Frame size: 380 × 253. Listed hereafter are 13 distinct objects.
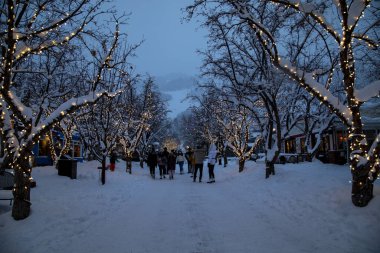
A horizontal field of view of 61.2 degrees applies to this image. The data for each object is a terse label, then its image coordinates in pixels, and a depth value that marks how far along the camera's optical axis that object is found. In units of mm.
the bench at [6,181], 10938
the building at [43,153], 30297
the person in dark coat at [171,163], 20938
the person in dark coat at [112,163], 22972
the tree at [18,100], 7113
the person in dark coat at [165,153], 21328
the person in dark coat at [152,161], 21734
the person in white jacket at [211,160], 17094
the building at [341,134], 22297
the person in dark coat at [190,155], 22572
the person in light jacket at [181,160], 26131
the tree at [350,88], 6938
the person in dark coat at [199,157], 17766
